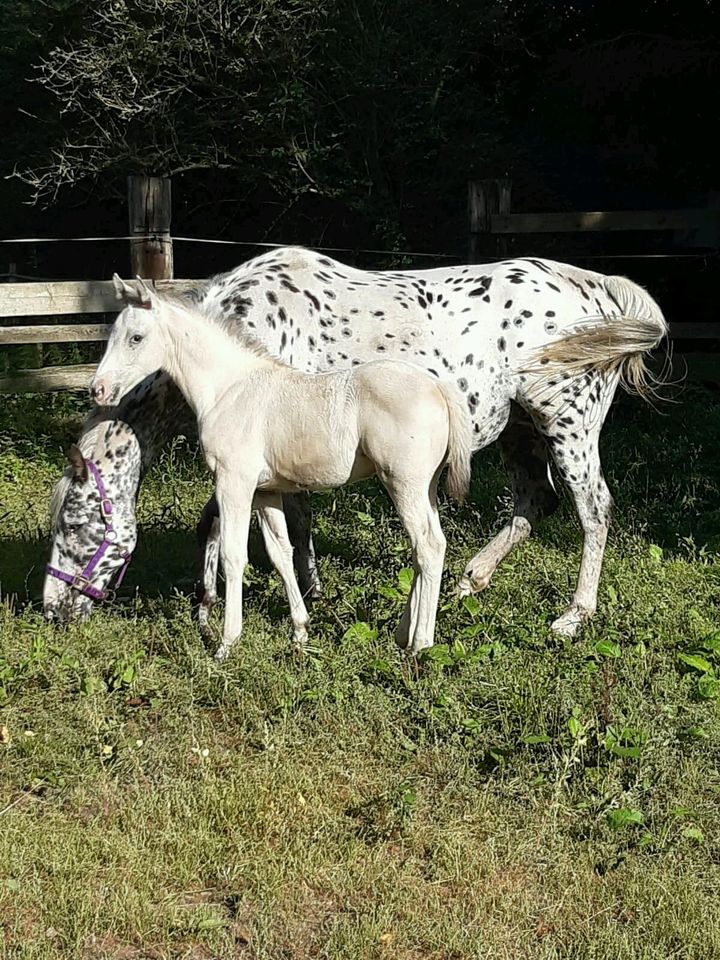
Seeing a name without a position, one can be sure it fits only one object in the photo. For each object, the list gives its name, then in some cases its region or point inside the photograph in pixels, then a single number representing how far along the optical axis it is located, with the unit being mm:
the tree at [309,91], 12477
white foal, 4641
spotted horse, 5410
